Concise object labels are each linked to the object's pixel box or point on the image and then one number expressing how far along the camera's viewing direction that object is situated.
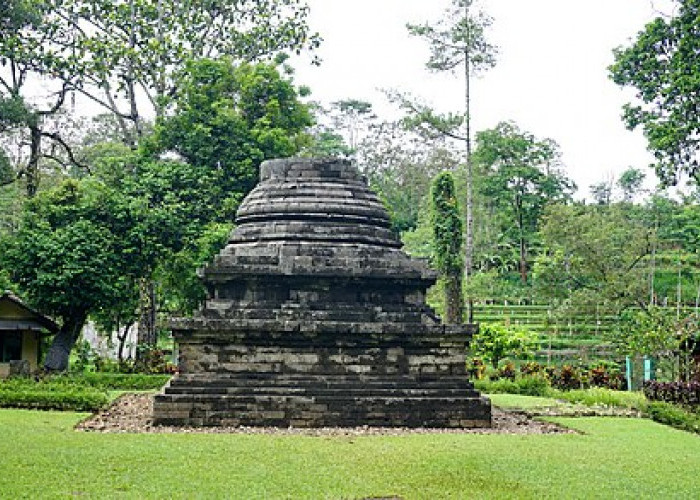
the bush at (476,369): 26.17
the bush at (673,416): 14.76
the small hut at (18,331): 21.38
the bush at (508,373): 25.69
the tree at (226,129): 25.55
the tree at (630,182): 69.75
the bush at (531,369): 25.95
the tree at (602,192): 65.69
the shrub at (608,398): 18.21
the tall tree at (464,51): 37.81
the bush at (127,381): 21.23
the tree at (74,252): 22.23
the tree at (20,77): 28.70
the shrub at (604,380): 24.03
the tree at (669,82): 22.17
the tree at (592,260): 33.16
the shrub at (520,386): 22.62
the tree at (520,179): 47.19
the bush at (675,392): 17.38
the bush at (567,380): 23.72
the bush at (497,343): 27.16
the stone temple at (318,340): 13.27
